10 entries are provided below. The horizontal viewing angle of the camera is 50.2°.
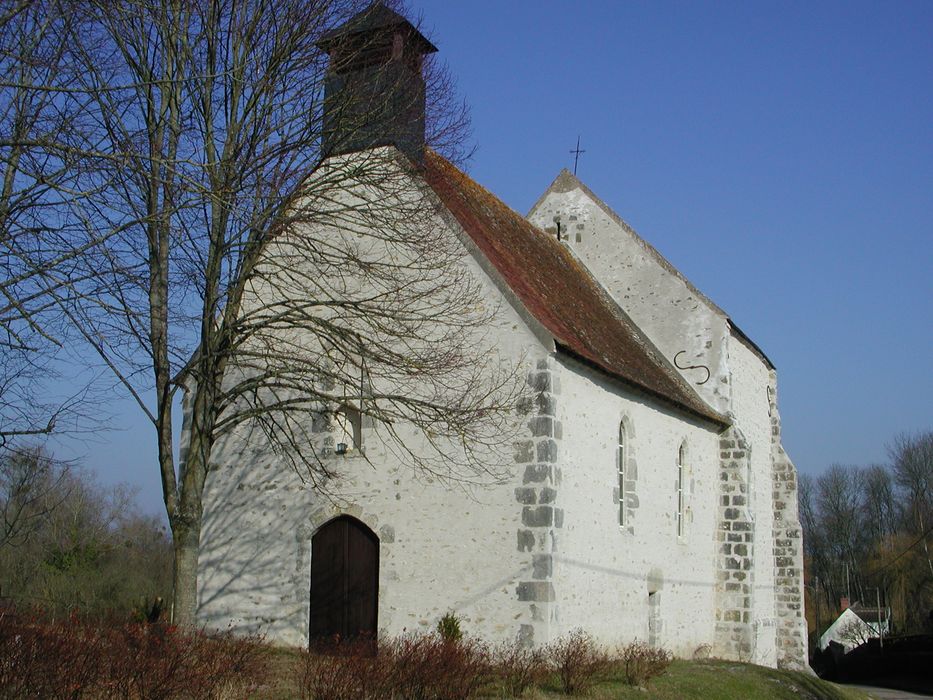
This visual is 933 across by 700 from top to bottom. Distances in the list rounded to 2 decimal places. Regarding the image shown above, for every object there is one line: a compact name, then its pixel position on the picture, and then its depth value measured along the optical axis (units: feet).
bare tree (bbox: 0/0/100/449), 23.70
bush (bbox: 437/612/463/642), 41.60
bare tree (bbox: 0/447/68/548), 36.27
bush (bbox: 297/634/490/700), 29.81
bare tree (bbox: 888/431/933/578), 211.82
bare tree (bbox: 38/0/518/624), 37.17
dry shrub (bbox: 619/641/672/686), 41.63
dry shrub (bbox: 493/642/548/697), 36.14
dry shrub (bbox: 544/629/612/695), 37.45
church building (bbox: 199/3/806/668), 42.42
